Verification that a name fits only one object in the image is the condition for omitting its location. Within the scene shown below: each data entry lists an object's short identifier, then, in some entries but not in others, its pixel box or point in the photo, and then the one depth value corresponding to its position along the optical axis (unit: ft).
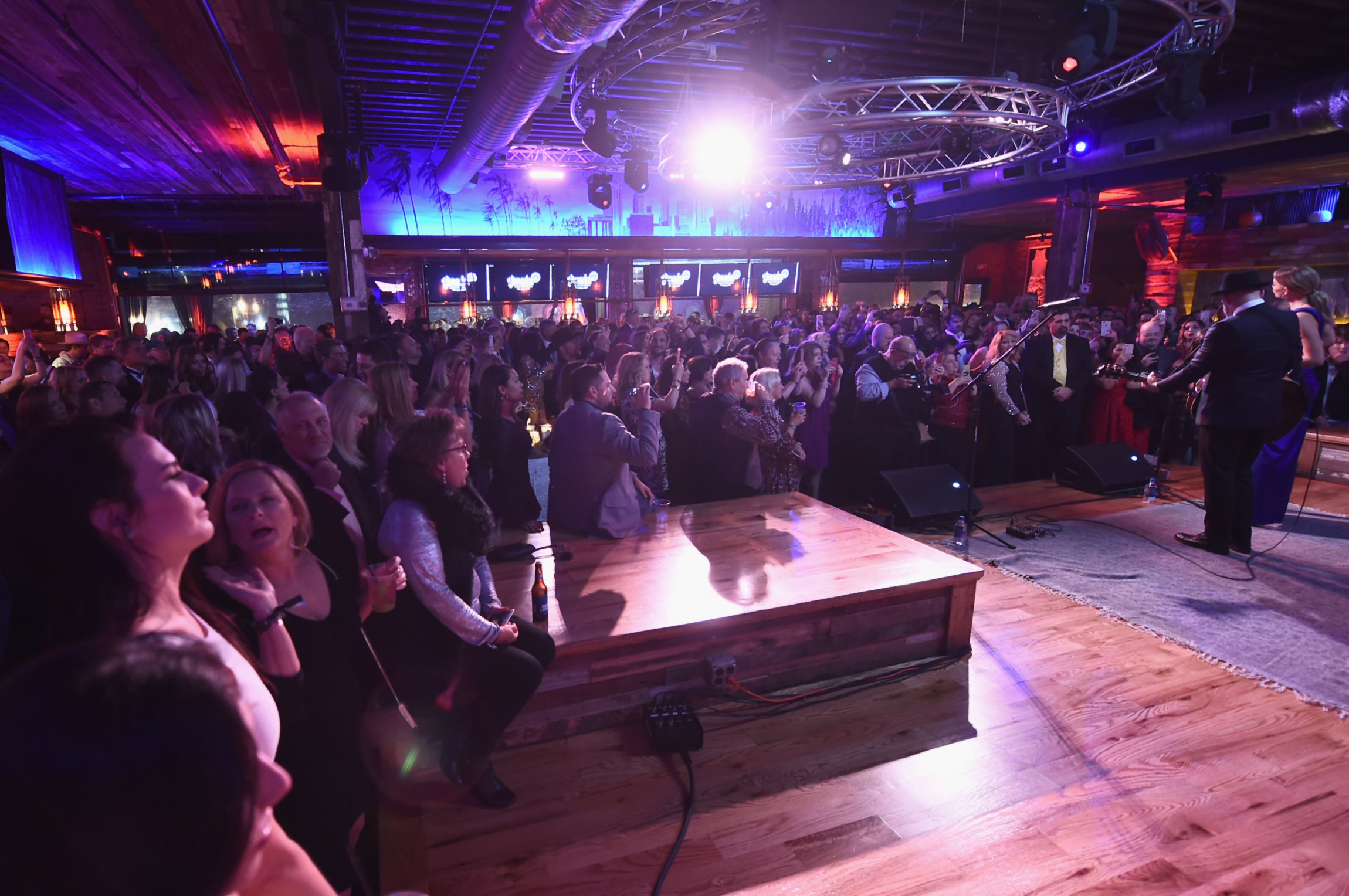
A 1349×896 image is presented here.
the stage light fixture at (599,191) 40.09
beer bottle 8.94
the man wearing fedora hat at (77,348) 23.97
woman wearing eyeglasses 6.98
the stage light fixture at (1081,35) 16.66
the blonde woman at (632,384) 12.87
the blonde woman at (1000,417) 18.34
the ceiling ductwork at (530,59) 12.32
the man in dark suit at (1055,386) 19.29
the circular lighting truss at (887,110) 18.57
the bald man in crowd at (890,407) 17.06
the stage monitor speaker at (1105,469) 18.48
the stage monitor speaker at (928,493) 15.85
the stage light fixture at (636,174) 33.04
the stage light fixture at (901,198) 45.83
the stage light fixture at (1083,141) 31.58
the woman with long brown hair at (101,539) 3.45
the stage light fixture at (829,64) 20.54
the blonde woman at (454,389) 13.24
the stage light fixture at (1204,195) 30.30
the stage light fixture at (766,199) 43.69
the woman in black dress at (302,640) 5.06
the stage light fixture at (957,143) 32.12
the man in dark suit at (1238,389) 13.51
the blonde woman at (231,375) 16.25
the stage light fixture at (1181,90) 21.40
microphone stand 14.03
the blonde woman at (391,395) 11.51
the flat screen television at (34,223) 23.67
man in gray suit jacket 10.80
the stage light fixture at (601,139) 25.71
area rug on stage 10.46
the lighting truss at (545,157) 36.99
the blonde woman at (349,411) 9.37
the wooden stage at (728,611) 8.89
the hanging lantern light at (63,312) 37.81
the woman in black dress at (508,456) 12.46
